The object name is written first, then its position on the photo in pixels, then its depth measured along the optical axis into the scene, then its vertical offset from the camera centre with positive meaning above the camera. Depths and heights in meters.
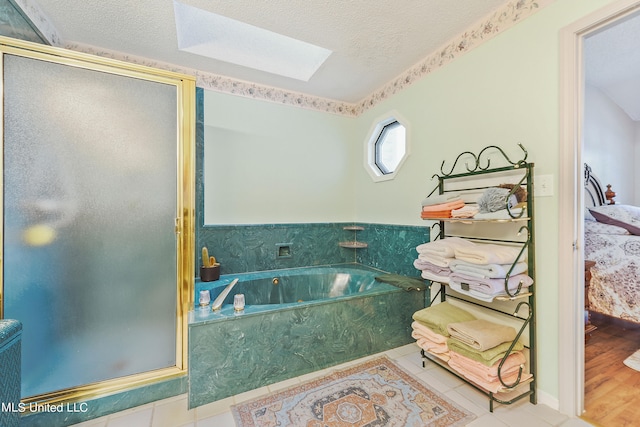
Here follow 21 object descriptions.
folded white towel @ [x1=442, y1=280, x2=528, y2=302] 1.38 -0.45
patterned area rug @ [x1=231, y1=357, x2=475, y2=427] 1.33 -1.08
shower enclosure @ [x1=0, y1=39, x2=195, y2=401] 1.25 -0.02
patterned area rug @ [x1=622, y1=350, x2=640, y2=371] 1.77 -1.06
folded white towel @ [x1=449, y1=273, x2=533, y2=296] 1.38 -0.39
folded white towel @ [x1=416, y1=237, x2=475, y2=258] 1.63 -0.22
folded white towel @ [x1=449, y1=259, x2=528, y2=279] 1.36 -0.31
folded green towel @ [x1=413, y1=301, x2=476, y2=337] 1.67 -0.71
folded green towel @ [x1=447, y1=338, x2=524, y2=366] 1.39 -0.79
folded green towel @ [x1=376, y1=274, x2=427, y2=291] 2.11 -0.59
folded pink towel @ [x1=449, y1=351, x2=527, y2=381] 1.38 -0.86
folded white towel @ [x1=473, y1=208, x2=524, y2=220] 1.42 +0.00
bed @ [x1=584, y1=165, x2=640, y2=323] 2.07 -0.41
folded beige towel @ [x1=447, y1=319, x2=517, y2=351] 1.42 -0.70
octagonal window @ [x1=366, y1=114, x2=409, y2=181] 2.77 +0.77
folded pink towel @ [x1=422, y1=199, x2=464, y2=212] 1.67 +0.05
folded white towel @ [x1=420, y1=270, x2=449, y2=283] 1.66 -0.42
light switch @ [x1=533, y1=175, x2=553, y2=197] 1.45 +0.16
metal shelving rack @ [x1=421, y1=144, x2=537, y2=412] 1.46 -0.12
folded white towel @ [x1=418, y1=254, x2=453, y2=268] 1.64 -0.31
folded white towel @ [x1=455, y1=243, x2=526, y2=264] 1.40 -0.23
